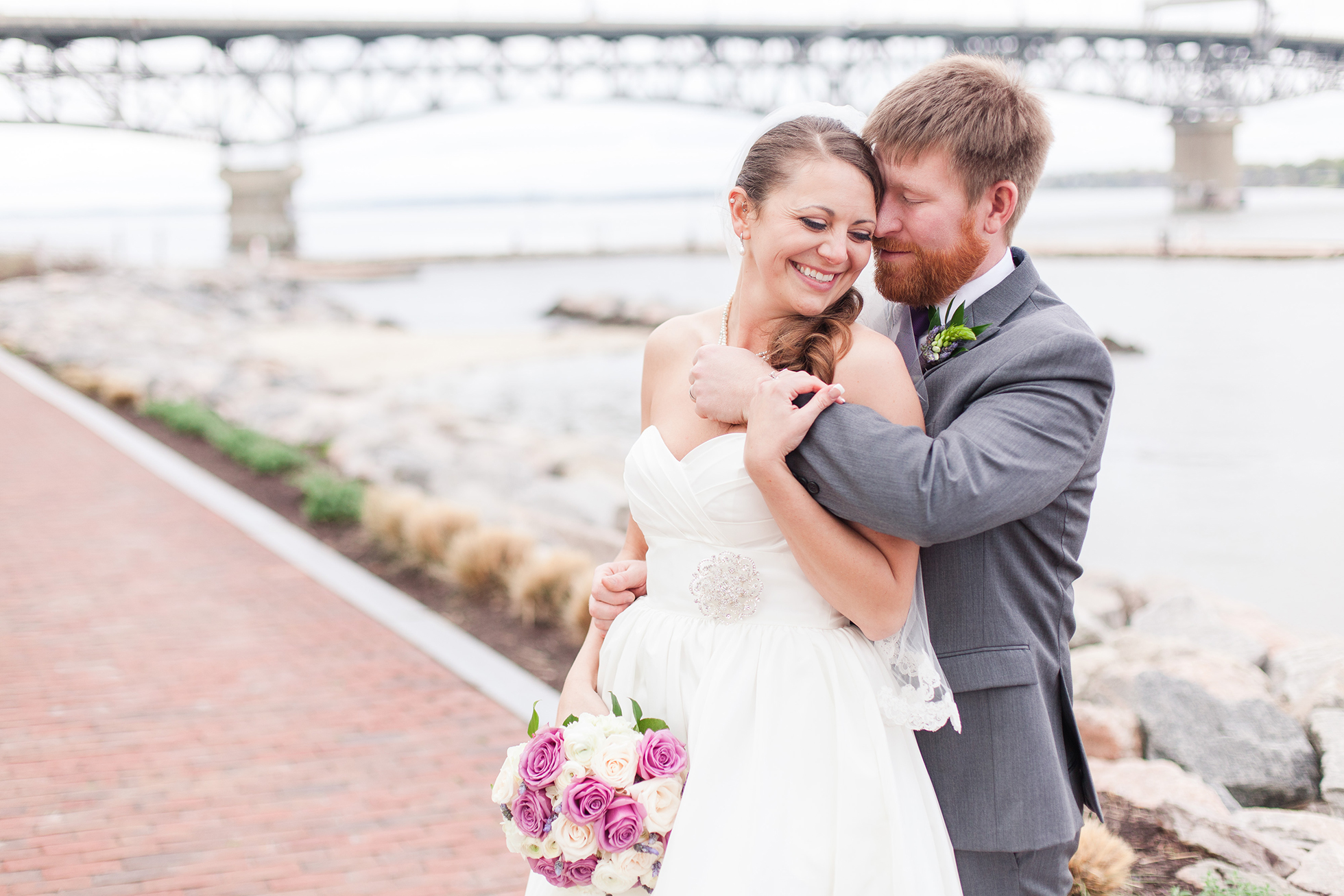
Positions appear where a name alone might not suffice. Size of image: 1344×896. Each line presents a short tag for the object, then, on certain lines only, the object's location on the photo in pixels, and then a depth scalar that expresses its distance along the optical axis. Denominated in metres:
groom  1.84
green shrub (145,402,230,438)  12.70
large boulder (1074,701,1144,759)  4.63
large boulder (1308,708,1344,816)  4.34
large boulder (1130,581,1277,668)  6.35
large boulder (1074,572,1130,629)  7.60
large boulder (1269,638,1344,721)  5.09
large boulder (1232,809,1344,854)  3.88
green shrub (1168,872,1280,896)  3.22
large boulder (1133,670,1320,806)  4.52
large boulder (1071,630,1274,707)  5.14
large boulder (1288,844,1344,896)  3.45
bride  1.91
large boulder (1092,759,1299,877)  3.64
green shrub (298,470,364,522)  9.01
